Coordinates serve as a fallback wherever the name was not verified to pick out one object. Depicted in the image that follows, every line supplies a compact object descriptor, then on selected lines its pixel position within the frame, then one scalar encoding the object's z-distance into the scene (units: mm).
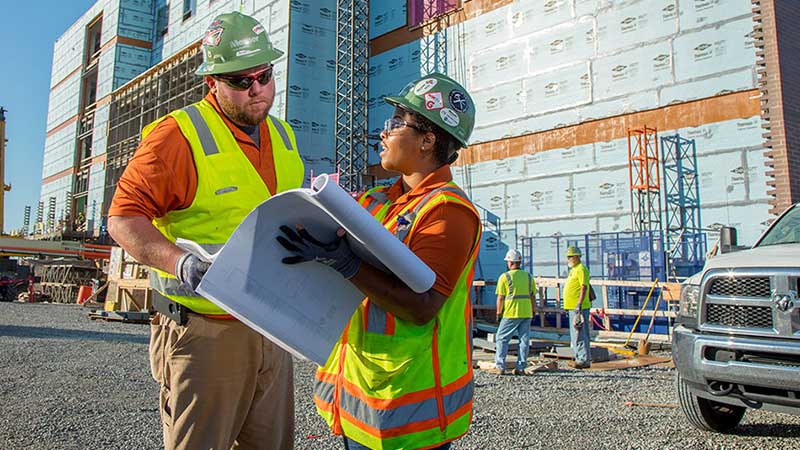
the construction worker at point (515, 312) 9375
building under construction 16703
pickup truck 3867
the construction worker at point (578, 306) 9938
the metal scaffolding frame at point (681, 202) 17328
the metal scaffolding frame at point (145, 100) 32625
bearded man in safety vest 1941
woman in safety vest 1714
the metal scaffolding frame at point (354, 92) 27391
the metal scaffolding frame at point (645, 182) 18062
